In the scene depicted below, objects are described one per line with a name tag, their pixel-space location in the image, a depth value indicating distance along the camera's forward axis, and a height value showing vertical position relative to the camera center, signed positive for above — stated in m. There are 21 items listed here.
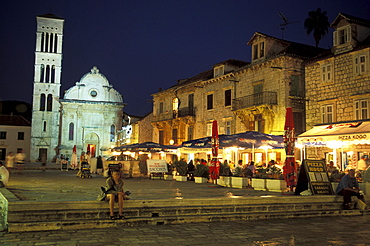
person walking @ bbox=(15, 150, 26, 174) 23.66 -0.51
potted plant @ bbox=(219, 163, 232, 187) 16.18 -0.81
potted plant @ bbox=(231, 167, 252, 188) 15.41 -0.86
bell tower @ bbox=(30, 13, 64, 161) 56.62 +10.14
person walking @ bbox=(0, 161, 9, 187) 11.91 -0.72
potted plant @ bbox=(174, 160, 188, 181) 20.45 -0.71
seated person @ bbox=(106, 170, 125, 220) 8.12 -0.79
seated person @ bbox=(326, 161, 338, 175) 16.12 -0.42
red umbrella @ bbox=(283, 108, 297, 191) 12.59 +0.15
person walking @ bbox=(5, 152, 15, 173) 22.75 -0.47
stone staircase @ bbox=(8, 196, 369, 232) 7.57 -1.28
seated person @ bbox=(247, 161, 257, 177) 17.34 -0.54
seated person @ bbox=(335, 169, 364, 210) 10.89 -0.87
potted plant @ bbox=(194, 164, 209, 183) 18.50 -0.82
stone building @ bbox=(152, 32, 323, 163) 24.98 +4.78
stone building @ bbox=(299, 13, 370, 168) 20.27 +4.32
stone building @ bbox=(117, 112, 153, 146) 45.66 +2.97
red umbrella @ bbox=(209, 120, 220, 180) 16.16 +0.02
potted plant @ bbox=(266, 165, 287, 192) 13.34 -0.83
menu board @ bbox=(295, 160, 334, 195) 11.47 -0.64
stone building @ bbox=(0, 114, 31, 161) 59.78 +2.65
